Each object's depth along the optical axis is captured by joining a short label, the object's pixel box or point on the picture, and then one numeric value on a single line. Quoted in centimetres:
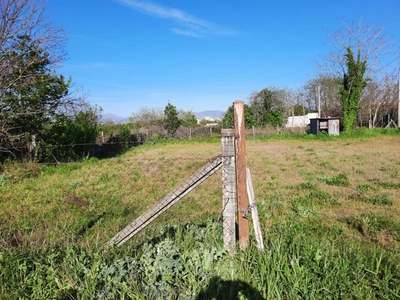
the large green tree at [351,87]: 2383
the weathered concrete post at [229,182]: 303
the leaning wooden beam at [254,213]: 316
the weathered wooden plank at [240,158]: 304
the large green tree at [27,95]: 1162
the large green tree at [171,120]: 2943
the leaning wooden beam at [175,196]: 307
